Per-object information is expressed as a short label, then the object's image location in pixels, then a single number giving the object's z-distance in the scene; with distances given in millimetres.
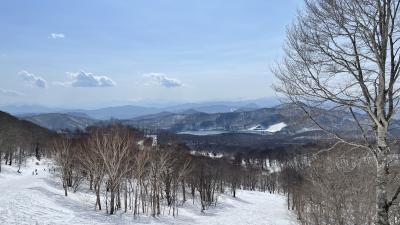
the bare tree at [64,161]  59744
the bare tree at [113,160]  48525
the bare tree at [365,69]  9875
